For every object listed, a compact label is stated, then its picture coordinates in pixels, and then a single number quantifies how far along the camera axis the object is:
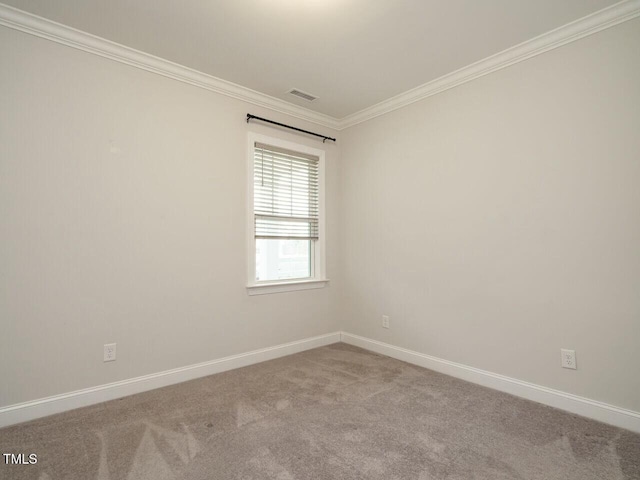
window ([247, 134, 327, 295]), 3.59
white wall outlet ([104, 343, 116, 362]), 2.64
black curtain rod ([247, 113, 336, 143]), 3.45
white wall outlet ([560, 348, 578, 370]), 2.46
